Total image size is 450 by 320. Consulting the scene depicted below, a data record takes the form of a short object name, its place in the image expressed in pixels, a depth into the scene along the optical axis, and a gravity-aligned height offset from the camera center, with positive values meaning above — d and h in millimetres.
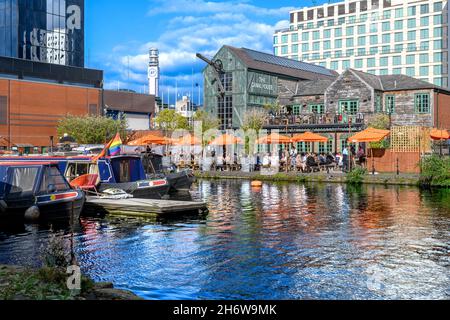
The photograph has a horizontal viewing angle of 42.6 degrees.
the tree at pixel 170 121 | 71625 +5077
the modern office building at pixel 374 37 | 98312 +23113
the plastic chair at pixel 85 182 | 25219 -955
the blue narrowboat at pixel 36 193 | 20031 -1162
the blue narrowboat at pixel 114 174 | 26188 -624
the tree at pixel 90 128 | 53281 +2999
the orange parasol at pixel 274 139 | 43106 +1631
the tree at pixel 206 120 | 59316 +4192
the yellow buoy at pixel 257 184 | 36012 -1507
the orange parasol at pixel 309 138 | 42625 +1644
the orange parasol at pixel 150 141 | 46219 +1582
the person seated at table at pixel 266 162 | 45406 -151
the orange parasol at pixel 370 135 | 37188 +1595
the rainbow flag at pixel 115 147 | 26578 +620
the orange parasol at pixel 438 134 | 38312 +1714
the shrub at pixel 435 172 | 33156 -705
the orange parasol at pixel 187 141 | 47531 +1601
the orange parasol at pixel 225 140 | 44656 +1568
